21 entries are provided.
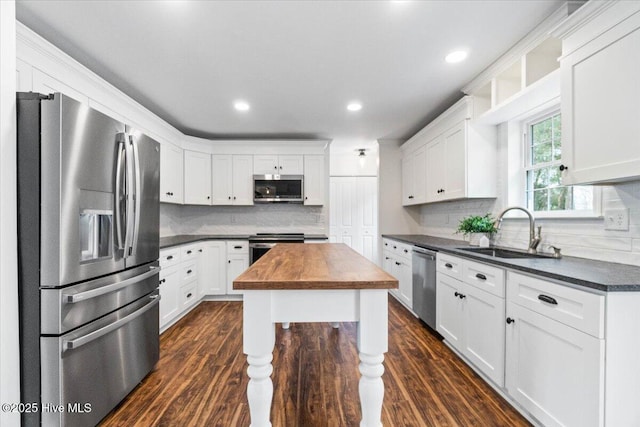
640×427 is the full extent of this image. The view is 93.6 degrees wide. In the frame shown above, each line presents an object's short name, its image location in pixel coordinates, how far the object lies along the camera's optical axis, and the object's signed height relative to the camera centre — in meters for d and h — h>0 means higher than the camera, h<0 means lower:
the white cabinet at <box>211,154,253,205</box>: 4.68 +0.53
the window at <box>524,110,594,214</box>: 2.17 +0.33
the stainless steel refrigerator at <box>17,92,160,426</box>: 1.41 -0.23
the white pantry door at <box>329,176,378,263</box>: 6.62 -0.02
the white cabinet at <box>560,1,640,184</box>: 1.42 +0.62
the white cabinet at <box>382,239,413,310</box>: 3.64 -0.72
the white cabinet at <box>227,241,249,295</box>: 4.37 -0.65
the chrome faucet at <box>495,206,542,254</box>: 2.28 -0.18
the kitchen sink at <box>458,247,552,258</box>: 2.26 -0.32
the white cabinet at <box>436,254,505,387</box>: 1.95 -0.83
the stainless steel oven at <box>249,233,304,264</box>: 4.31 -0.42
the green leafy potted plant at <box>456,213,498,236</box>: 2.79 -0.11
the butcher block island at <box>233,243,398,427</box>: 1.27 -0.44
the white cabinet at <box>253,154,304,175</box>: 4.71 +0.76
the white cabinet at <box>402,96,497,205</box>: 2.99 +0.61
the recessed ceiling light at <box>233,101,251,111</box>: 3.42 +1.25
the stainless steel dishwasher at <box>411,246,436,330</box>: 2.98 -0.75
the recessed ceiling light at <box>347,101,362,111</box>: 3.41 +1.25
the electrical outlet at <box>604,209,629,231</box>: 1.74 -0.03
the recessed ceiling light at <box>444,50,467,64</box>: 2.35 +1.26
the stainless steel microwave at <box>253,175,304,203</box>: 4.66 +0.38
